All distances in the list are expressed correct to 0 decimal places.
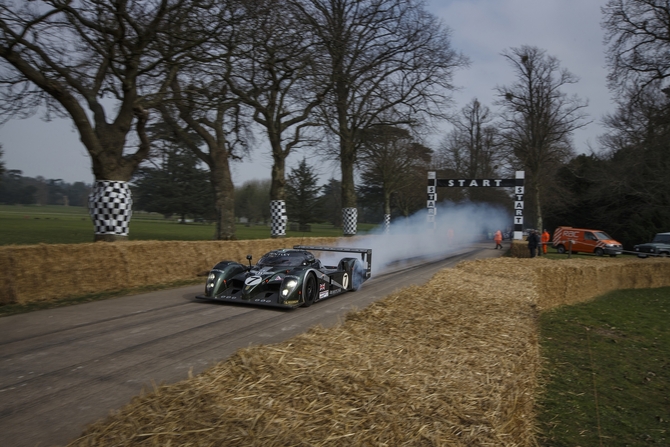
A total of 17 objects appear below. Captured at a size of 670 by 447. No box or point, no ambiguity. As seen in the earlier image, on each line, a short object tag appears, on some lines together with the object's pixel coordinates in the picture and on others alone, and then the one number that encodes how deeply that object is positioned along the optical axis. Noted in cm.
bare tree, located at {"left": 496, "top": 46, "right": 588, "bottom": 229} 3847
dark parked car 3045
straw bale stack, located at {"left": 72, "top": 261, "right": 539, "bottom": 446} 280
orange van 3281
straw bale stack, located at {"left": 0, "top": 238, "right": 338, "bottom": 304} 1066
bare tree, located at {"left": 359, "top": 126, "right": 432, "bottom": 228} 4653
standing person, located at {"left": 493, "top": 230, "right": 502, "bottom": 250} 3831
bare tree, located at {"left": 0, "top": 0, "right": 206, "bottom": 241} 1520
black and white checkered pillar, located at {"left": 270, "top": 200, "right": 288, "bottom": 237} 2602
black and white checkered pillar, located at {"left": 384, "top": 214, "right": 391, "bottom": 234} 4400
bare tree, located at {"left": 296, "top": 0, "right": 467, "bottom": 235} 3045
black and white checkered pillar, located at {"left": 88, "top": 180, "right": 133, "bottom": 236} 1628
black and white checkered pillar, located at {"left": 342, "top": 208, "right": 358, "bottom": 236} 3388
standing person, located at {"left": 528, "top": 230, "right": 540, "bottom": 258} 2597
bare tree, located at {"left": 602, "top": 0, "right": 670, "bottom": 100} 2430
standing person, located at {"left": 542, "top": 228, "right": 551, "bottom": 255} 3328
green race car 1053
